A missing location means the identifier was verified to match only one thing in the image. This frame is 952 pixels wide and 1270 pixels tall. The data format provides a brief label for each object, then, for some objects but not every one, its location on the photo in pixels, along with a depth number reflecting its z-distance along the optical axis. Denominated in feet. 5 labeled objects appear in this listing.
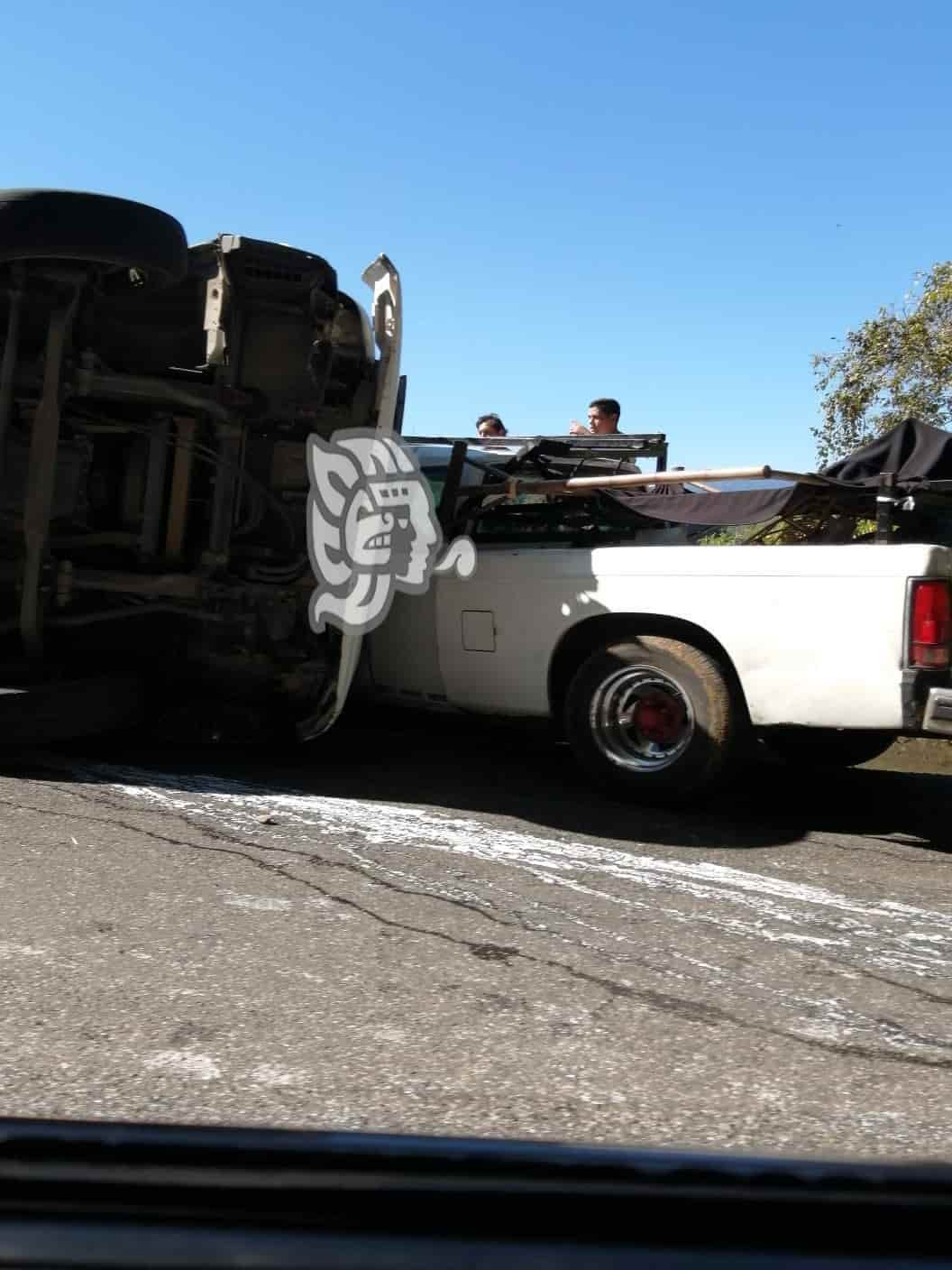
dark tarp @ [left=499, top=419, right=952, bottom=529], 18.48
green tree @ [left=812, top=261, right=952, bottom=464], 54.75
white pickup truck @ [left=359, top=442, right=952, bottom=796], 16.38
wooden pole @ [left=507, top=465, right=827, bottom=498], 18.30
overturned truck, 19.19
